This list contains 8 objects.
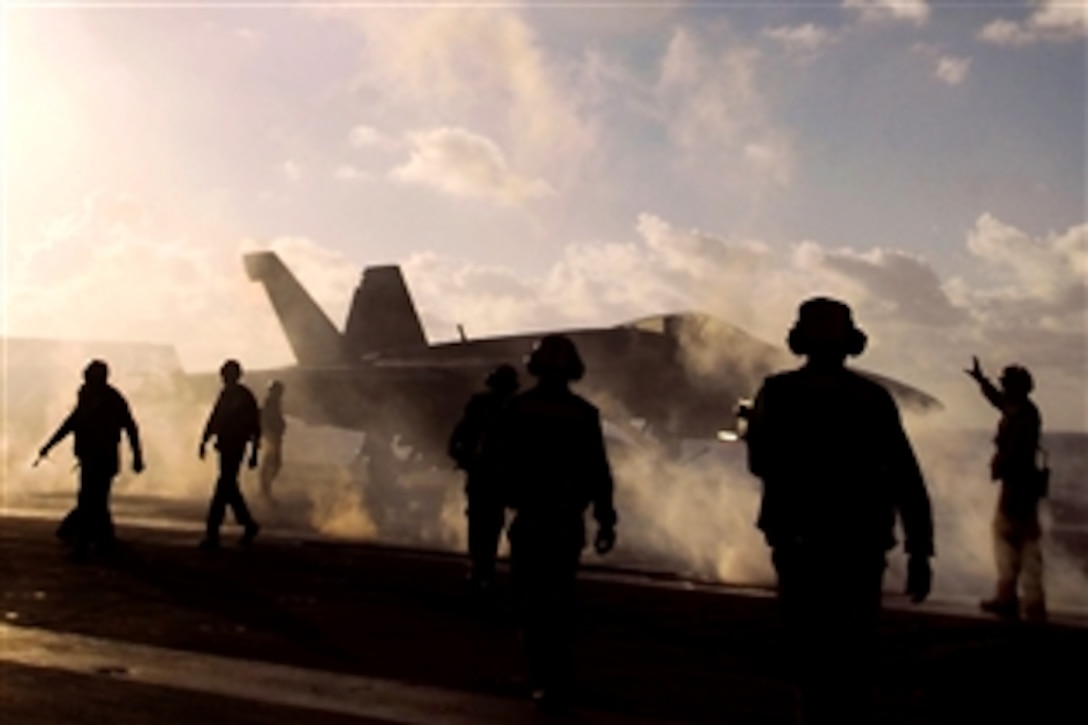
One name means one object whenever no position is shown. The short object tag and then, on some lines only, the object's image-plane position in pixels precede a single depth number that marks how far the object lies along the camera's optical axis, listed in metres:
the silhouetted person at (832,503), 4.59
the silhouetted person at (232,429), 14.36
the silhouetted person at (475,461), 9.61
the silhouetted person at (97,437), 13.47
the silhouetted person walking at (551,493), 6.42
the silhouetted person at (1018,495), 10.13
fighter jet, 24.86
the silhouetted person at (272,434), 24.17
